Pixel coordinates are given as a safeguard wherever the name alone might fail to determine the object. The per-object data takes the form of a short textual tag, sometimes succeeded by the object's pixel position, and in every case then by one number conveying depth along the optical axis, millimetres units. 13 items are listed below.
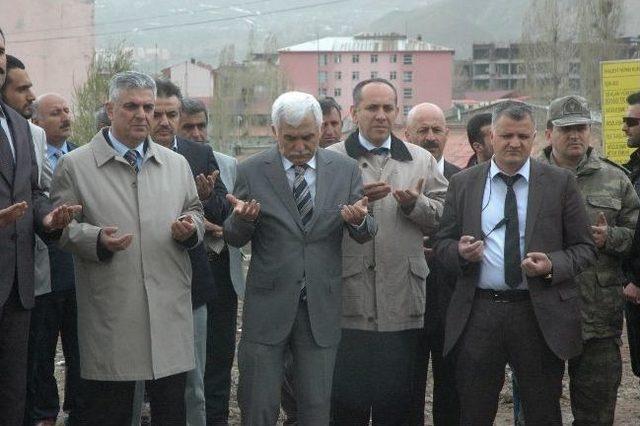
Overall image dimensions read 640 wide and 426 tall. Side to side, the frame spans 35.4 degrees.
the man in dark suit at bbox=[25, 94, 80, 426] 6762
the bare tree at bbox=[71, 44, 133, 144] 33062
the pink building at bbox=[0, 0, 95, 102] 61969
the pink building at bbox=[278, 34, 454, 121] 124312
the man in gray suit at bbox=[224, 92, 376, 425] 5617
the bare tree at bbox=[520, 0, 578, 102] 64938
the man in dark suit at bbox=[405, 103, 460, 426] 6543
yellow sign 12344
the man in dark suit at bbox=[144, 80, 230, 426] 6270
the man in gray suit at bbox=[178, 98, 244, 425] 7000
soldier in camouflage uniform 6164
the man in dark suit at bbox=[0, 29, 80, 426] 5062
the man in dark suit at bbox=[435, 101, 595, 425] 5625
